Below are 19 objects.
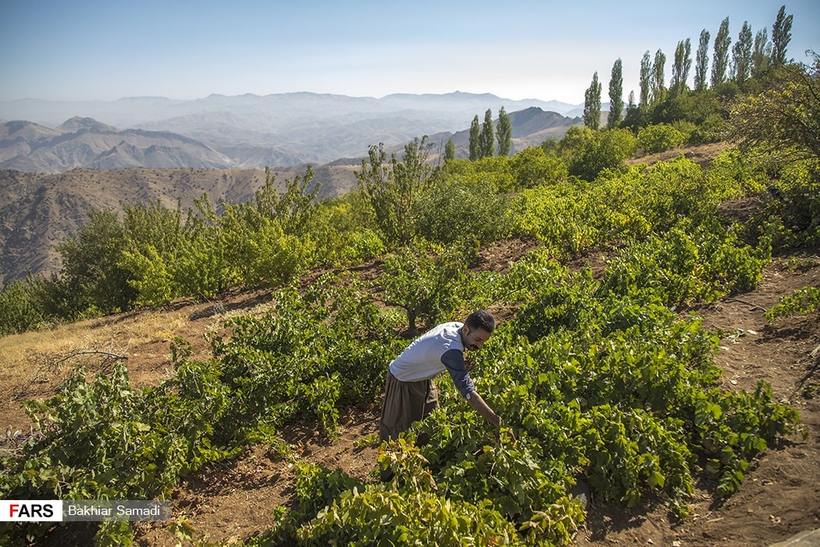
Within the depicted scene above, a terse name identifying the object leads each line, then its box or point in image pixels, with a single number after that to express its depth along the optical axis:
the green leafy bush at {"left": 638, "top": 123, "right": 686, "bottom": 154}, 31.98
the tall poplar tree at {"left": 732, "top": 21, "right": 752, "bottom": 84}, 60.68
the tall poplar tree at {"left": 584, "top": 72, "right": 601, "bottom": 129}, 59.84
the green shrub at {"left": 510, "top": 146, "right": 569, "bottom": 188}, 26.69
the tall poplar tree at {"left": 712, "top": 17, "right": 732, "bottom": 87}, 63.78
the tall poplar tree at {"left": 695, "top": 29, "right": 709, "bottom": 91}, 66.12
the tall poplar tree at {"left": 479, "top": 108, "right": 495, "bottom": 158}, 62.16
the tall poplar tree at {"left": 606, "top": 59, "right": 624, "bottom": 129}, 62.24
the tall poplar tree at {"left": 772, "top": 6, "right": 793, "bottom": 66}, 55.16
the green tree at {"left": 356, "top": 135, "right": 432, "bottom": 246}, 14.70
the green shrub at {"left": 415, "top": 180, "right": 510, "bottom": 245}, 13.20
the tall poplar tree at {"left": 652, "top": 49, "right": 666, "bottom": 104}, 59.47
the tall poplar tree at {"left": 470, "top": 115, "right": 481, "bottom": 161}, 62.62
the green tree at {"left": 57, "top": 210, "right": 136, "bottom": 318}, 20.73
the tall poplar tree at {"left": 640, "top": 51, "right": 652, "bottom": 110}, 60.31
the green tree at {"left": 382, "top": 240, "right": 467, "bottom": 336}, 7.82
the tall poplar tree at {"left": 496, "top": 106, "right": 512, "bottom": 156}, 65.76
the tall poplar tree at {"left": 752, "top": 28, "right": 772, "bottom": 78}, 54.18
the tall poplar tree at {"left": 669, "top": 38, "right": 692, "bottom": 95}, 64.62
